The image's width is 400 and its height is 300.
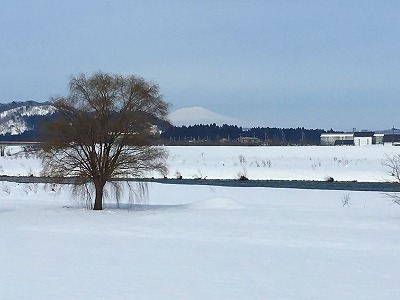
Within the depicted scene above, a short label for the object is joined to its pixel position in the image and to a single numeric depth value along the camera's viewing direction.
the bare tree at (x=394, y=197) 28.14
